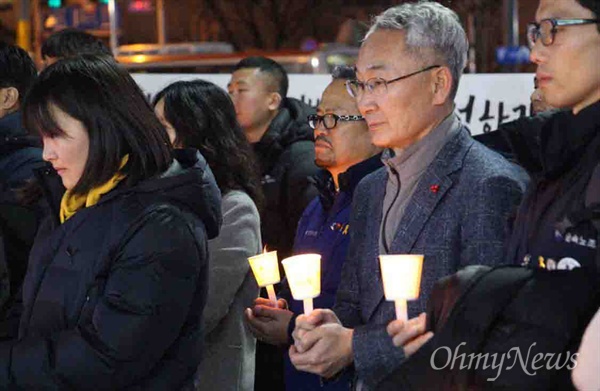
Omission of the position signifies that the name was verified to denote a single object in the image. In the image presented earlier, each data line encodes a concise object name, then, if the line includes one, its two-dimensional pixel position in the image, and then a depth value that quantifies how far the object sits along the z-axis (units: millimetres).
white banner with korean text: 7555
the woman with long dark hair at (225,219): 5461
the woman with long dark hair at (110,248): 3811
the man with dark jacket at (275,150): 6762
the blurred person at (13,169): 4840
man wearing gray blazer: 3738
